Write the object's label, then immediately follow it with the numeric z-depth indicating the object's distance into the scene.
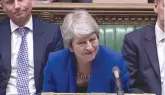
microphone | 4.14
